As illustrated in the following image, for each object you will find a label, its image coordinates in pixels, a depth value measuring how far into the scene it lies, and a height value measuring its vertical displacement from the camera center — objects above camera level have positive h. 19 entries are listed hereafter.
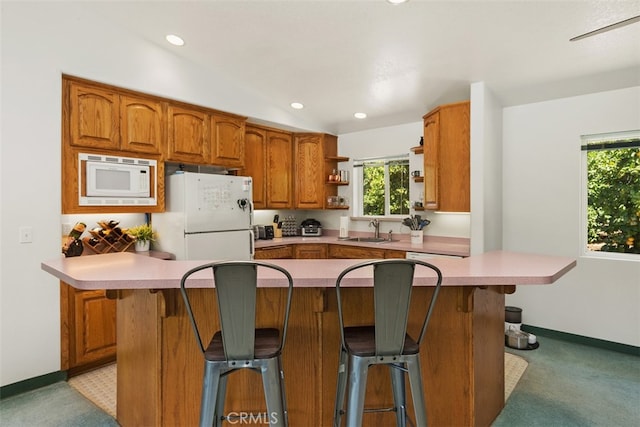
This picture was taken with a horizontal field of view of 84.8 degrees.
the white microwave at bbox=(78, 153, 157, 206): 2.96 +0.31
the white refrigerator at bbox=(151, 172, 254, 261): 3.35 -0.05
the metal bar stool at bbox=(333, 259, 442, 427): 1.41 -0.56
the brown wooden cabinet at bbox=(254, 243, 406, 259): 4.07 -0.47
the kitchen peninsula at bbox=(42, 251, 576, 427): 1.80 -0.73
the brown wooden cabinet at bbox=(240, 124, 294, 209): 4.45 +0.64
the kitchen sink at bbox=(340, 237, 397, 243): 4.63 -0.36
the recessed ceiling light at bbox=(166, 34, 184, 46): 3.18 +1.61
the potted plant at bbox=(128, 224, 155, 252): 3.41 -0.21
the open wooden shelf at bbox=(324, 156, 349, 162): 5.07 +0.79
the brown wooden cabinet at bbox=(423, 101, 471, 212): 3.53 +0.57
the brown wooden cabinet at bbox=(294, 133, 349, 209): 4.98 +0.60
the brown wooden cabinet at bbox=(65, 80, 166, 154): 2.90 +0.84
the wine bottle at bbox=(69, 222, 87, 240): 2.91 -0.13
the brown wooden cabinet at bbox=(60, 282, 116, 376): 2.79 -0.95
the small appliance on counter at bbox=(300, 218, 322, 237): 5.18 -0.23
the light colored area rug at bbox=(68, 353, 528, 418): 2.46 -1.31
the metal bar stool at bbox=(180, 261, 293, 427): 1.38 -0.56
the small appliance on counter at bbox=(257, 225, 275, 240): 4.70 -0.26
